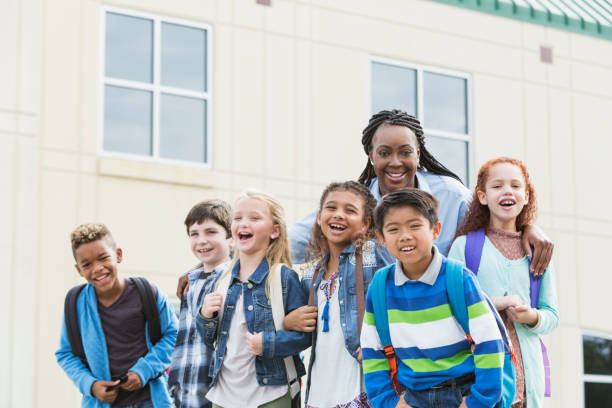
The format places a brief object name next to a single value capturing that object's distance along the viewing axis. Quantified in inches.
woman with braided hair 221.8
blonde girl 215.6
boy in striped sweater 174.7
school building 429.4
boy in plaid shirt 237.6
